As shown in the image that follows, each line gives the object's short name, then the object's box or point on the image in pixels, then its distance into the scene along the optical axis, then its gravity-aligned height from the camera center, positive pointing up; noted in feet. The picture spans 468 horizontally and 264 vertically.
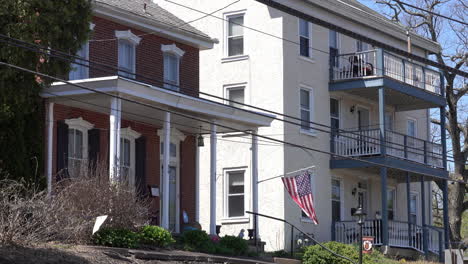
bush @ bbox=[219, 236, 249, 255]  81.53 -2.32
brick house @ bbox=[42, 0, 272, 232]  77.77 +9.24
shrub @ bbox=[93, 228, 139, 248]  68.64 -1.51
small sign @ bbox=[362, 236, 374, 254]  95.85 -2.85
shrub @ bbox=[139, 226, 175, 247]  71.87 -1.45
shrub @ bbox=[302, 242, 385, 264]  85.87 -3.38
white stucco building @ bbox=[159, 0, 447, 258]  104.63 +12.57
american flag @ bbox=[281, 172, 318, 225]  89.76 +2.41
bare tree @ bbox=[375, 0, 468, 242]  144.25 +16.33
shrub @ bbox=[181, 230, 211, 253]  77.92 -1.98
